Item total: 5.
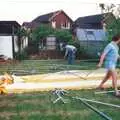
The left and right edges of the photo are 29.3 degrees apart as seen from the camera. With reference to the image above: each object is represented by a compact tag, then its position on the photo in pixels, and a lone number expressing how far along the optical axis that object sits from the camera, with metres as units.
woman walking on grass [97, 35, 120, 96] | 5.72
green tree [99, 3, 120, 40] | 14.80
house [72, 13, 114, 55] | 16.45
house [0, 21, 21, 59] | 18.34
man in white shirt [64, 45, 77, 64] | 12.32
